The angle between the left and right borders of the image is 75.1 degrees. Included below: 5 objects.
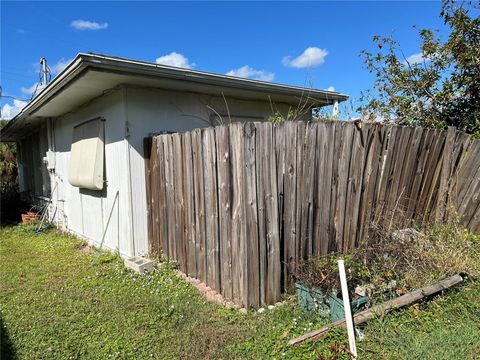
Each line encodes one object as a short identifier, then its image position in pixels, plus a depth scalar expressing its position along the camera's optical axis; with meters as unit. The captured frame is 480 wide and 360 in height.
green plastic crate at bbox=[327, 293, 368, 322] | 2.79
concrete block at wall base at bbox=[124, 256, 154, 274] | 4.46
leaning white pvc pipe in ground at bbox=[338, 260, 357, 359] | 2.43
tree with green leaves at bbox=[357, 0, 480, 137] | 6.18
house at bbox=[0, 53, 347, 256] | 4.61
